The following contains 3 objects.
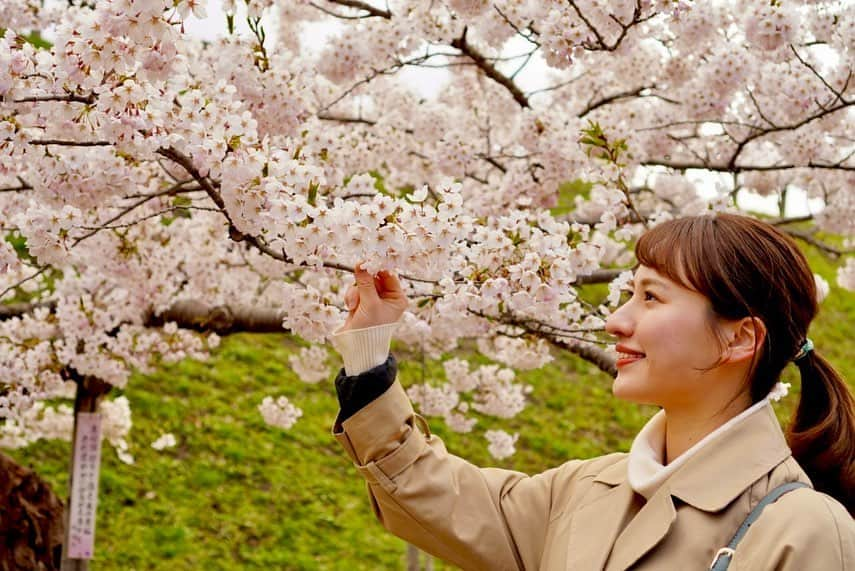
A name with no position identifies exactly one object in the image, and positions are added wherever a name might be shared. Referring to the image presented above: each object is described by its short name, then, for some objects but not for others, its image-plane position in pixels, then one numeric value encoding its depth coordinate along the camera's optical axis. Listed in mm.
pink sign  4727
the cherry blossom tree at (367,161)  2242
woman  1534
